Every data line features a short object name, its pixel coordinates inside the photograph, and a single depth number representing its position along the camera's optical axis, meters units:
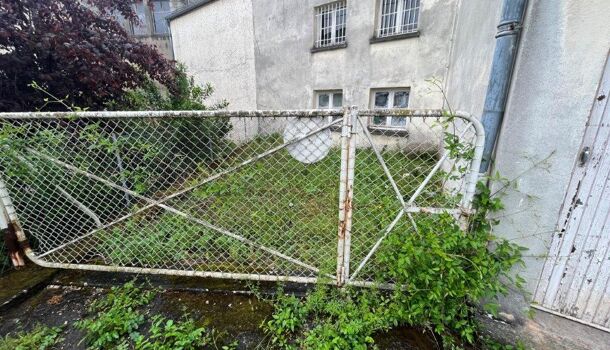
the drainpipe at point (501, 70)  1.47
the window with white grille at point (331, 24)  6.81
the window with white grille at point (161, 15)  13.82
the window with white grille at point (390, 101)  6.30
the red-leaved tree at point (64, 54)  3.13
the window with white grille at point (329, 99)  7.43
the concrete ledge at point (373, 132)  5.03
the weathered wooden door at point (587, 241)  1.44
